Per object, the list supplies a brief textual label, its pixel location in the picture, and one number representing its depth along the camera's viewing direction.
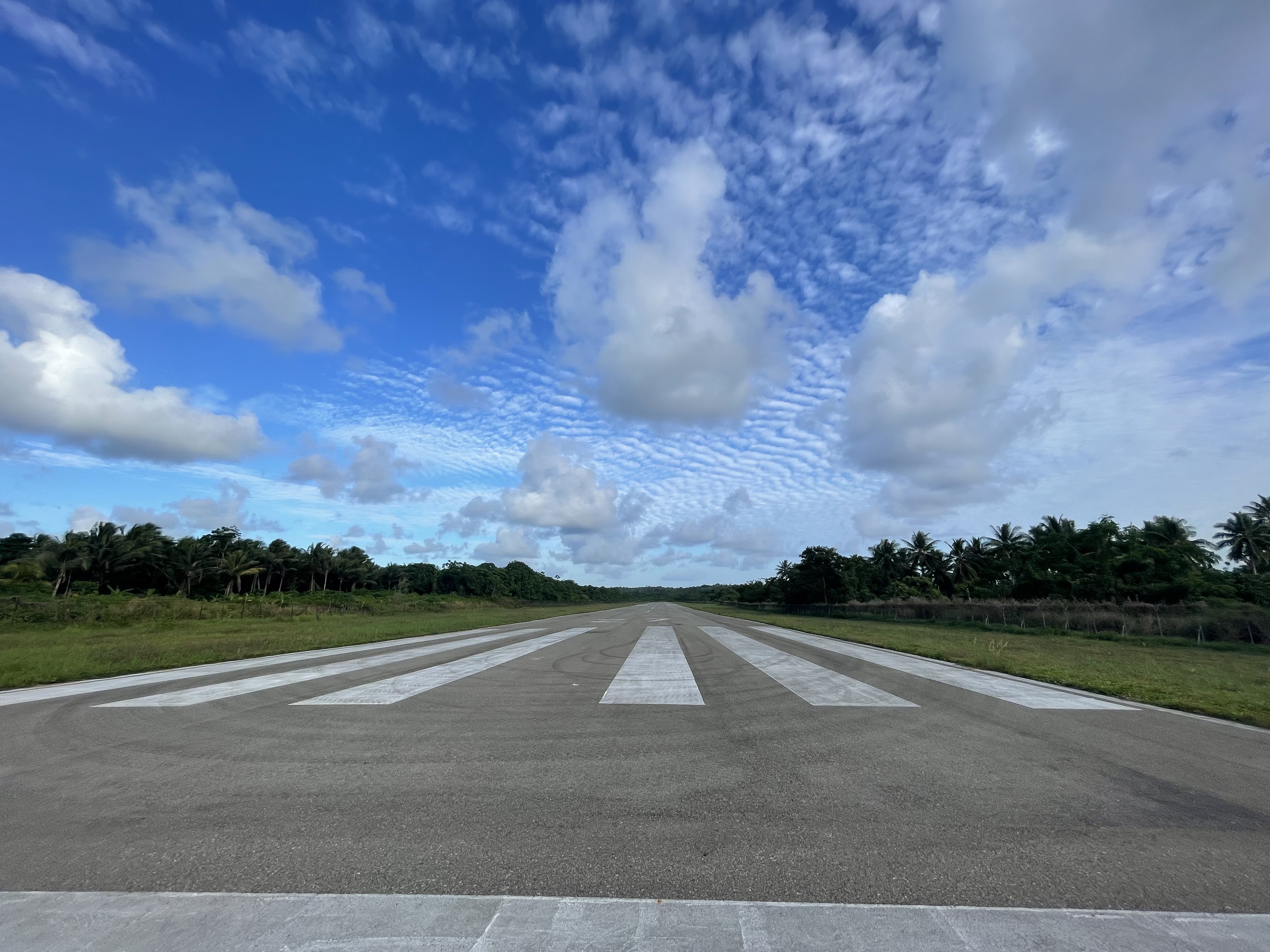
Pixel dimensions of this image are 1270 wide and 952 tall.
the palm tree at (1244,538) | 54.94
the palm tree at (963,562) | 74.88
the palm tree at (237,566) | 61.25
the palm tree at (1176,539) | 50.22
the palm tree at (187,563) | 59.34
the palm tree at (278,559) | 71.50
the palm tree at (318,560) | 77.38
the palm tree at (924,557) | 80.25
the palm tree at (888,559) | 86.19
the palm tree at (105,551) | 51.66
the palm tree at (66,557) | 48.81
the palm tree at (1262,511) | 56.47
